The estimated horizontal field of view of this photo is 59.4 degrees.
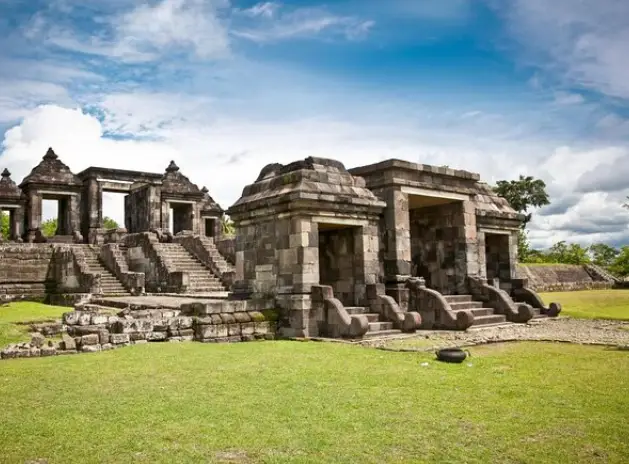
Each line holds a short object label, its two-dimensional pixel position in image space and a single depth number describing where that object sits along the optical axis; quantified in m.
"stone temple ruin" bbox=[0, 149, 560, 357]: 10.29
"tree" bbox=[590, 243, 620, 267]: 51.66
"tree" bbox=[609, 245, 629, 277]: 37.03
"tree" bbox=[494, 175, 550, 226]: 47.41
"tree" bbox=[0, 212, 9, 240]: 56.29
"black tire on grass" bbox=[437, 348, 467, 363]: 7.48
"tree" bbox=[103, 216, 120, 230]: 64.45
